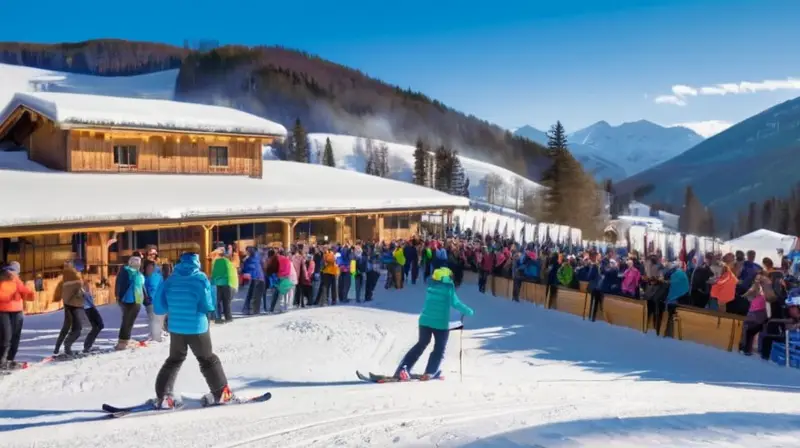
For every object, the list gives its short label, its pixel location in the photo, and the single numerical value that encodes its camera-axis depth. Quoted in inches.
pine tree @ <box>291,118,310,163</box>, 3934.5
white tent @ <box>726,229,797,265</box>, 1264.8
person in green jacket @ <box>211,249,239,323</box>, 481.7
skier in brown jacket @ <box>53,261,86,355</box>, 369.1
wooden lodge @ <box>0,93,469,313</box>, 659.4
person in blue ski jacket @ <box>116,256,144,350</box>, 386.6
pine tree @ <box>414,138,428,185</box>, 3139.8
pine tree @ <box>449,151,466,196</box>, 3393.0
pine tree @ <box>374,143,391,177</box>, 4472.4
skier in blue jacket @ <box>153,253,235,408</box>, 258.5
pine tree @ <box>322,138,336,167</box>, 4156.0
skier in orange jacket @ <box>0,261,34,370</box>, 335.6
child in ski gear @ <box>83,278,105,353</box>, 376.8
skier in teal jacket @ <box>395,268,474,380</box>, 322.3
